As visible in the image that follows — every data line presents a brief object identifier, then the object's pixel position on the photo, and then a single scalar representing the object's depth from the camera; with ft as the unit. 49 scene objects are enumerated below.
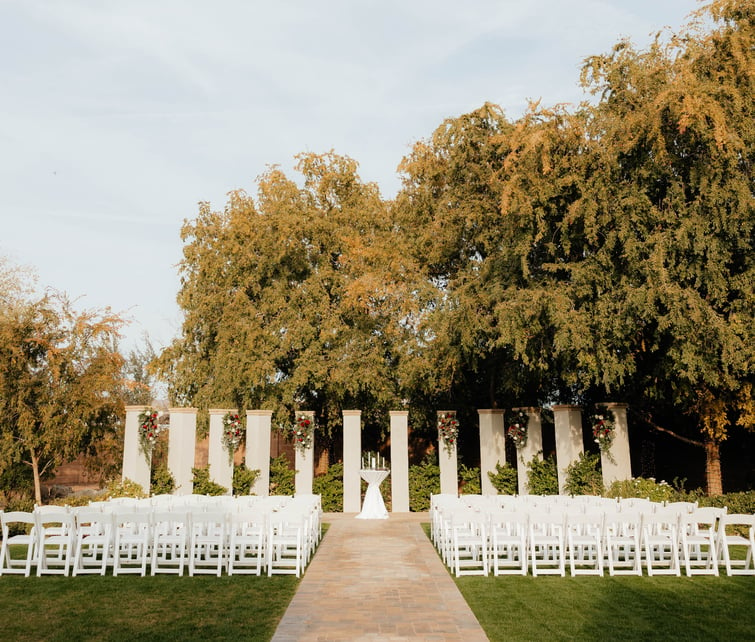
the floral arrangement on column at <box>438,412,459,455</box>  59.16
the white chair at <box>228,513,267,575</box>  29.58
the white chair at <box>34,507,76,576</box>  28.37
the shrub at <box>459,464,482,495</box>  60.18
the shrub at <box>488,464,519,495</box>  57.47
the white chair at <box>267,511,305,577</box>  29.53
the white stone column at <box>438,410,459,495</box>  58.75
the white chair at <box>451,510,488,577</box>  29.50
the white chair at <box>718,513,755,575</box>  28.84
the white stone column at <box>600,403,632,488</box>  50.90
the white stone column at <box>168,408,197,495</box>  54.85
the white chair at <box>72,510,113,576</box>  28.58
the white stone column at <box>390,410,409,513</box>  58.59
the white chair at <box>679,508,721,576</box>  29.22
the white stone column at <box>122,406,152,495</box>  52.80
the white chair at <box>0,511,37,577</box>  28.58
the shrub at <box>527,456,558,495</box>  54.24
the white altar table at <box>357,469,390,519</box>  52.95
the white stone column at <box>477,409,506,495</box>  58.80
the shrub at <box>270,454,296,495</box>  59.16
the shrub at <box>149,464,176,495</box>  53.78
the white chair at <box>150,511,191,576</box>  28.54
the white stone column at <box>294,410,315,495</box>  57.88
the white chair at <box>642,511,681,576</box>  28.94
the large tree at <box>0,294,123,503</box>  51.55
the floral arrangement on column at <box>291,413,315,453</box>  58.54
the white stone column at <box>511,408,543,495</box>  56.59
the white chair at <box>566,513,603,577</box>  28.91
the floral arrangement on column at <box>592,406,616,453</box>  51.06
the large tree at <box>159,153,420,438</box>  63.98
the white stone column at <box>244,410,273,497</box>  56.83
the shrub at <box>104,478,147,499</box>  49.76
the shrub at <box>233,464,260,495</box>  56.18
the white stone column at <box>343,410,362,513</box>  58.39
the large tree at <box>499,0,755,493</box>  40.19
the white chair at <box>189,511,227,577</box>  28.60
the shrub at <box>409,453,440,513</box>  60.03
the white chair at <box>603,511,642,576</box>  29.14
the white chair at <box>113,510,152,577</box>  28.50
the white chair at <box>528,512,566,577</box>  28.71
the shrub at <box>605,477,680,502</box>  45.75
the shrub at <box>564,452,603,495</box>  51.01
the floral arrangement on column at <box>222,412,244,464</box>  56.54
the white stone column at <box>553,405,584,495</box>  53.42
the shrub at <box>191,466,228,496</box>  54.70
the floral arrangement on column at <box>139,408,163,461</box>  53.57
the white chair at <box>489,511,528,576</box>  29.25
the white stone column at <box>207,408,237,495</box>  55.72
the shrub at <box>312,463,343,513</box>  59.72
